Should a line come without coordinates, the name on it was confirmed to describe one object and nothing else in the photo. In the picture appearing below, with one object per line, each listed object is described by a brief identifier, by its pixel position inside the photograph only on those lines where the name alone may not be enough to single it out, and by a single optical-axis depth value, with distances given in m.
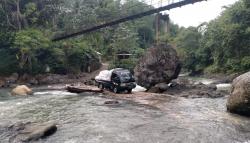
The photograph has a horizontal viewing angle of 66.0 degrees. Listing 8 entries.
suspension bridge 17.71
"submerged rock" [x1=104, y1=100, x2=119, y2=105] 12.34
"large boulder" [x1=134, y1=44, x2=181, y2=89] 17.13
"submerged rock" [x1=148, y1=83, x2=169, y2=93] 16.00
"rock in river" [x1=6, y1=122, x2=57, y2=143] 7.68
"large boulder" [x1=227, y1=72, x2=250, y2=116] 9.60
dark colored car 14.83
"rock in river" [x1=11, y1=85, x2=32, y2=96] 17.33
